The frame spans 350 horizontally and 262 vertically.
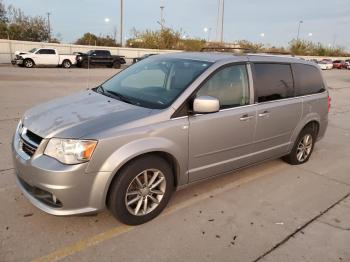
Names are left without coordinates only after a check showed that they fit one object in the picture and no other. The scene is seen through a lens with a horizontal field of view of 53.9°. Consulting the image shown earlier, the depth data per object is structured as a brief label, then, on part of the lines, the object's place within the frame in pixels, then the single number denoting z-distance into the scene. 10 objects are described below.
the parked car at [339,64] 54.35
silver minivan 3.10
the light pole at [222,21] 40.39
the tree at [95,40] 52.99
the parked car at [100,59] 29.25
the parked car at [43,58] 25.80
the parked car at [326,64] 49.23
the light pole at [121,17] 39.53
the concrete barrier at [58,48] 30.91
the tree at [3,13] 48.50
